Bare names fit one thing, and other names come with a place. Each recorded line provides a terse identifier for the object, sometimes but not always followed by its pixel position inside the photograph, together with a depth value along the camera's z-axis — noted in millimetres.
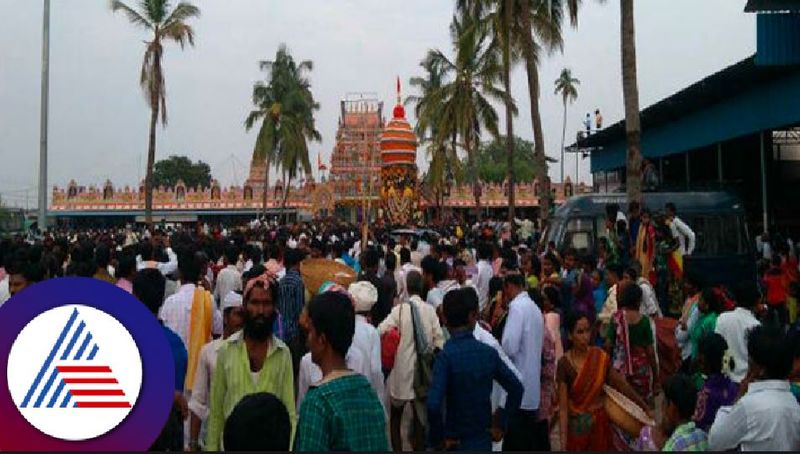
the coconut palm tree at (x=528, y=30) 22453
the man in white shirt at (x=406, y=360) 6004
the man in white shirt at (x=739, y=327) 6199
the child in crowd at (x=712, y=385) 4660
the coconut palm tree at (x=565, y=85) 70562
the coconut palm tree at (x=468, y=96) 31845
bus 15047
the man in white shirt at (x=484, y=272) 10708
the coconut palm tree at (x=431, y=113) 36031
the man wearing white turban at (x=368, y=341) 5566
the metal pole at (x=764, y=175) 20547
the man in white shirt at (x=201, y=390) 4766
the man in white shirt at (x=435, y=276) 7566
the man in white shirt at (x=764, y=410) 3697
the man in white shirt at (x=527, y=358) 6035
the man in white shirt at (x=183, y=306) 6220
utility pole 18844
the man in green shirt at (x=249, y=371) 4168
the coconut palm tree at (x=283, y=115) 43688
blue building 14812
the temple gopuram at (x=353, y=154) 53812
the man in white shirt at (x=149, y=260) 9972
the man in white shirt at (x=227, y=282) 9448
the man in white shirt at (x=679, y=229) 11766
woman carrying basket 5148
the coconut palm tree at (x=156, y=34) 27328
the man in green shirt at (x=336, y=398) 3041
